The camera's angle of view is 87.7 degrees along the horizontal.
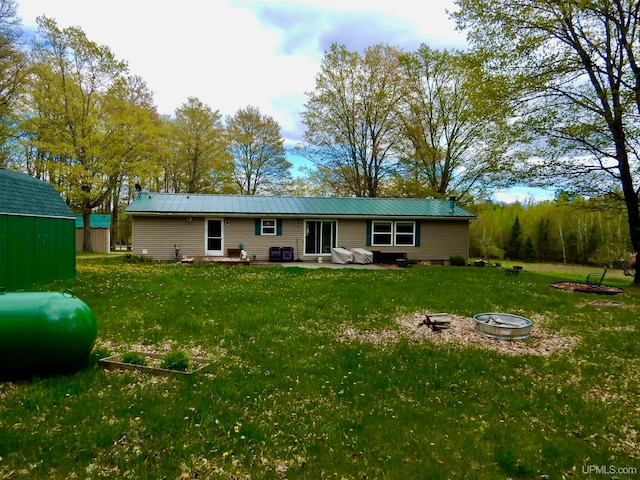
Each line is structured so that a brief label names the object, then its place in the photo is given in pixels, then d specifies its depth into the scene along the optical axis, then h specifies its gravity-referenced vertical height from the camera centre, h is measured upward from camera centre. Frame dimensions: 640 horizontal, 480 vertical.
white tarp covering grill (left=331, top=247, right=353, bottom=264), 17.23 -0.59
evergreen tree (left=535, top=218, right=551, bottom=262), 35.78 +0.81
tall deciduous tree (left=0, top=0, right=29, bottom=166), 15.55 +8.74
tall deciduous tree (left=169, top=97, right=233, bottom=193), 27.56 +7.90
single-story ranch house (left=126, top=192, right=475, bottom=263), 16.64 +0.92
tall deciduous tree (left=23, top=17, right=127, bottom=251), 18.55 +7.80
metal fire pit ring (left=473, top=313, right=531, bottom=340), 5.77 -1.43
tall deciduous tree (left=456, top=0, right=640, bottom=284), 11.70 +6.49
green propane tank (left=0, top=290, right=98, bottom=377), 3.40 -0.96
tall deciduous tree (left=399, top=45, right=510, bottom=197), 23.88 +8.62
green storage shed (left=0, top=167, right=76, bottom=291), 8.23 +0.18
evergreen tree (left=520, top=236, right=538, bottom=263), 35.72 -0.51
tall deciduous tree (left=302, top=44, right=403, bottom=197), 25.64 +10.24
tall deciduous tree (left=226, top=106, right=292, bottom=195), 29.23 +8.52
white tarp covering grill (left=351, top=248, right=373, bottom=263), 17.33 -0.58
